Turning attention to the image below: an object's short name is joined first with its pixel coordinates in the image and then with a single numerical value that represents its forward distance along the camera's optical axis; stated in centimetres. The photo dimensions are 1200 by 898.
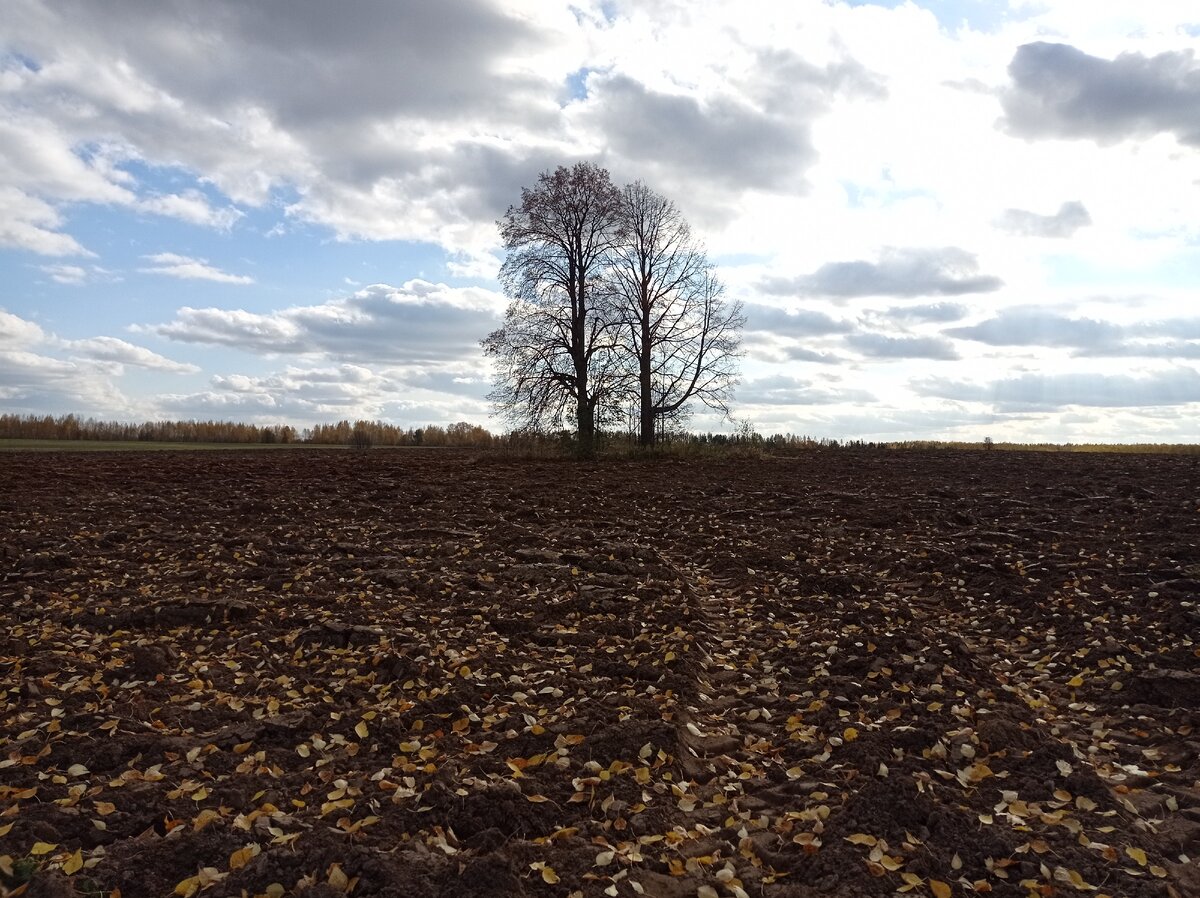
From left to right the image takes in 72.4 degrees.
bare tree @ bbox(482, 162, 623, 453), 2895
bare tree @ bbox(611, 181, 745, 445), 3089
